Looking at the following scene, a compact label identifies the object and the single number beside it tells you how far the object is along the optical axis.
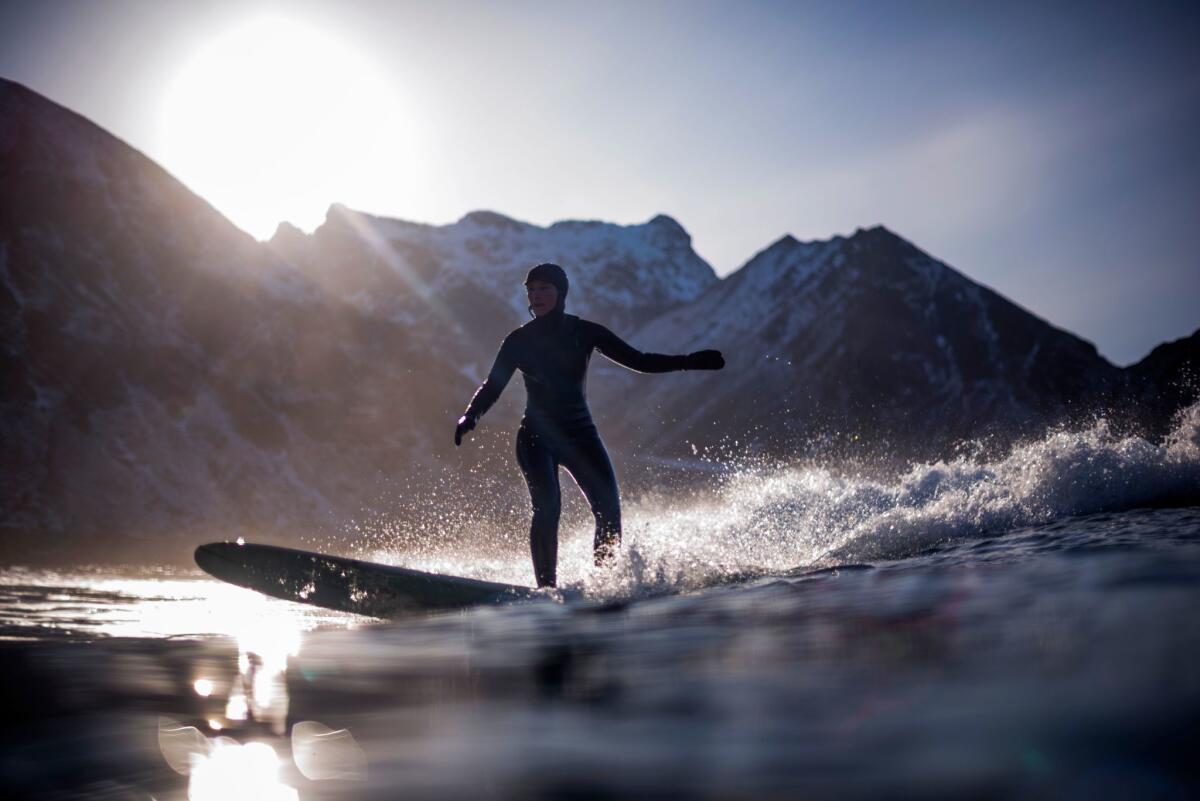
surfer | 5.96
